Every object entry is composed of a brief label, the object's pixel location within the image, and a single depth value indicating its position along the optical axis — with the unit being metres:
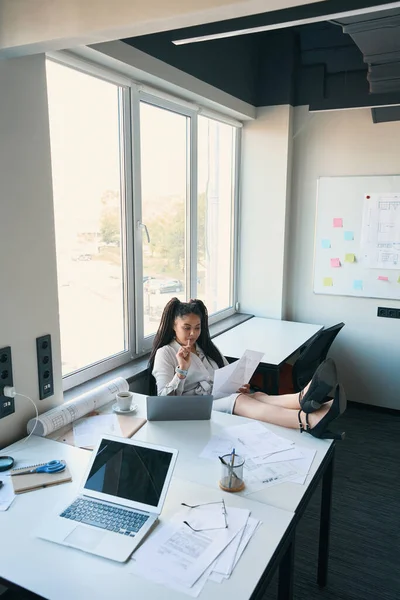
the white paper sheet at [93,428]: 2.04
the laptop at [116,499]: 1.40
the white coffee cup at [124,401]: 2.33
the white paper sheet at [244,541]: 1.27
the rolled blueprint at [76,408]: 2.05
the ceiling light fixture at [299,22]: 1.72
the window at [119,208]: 2.47
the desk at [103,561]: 1.21
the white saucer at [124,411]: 2.32
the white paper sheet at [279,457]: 1.87
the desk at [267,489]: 1.65
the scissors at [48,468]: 1.75
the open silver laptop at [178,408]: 2.20
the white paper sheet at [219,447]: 1.92
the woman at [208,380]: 2.12
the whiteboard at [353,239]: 3.90
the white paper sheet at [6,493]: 1.57
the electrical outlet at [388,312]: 3.96
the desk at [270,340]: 3.15
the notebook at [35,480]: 1.66
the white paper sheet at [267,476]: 1.70
